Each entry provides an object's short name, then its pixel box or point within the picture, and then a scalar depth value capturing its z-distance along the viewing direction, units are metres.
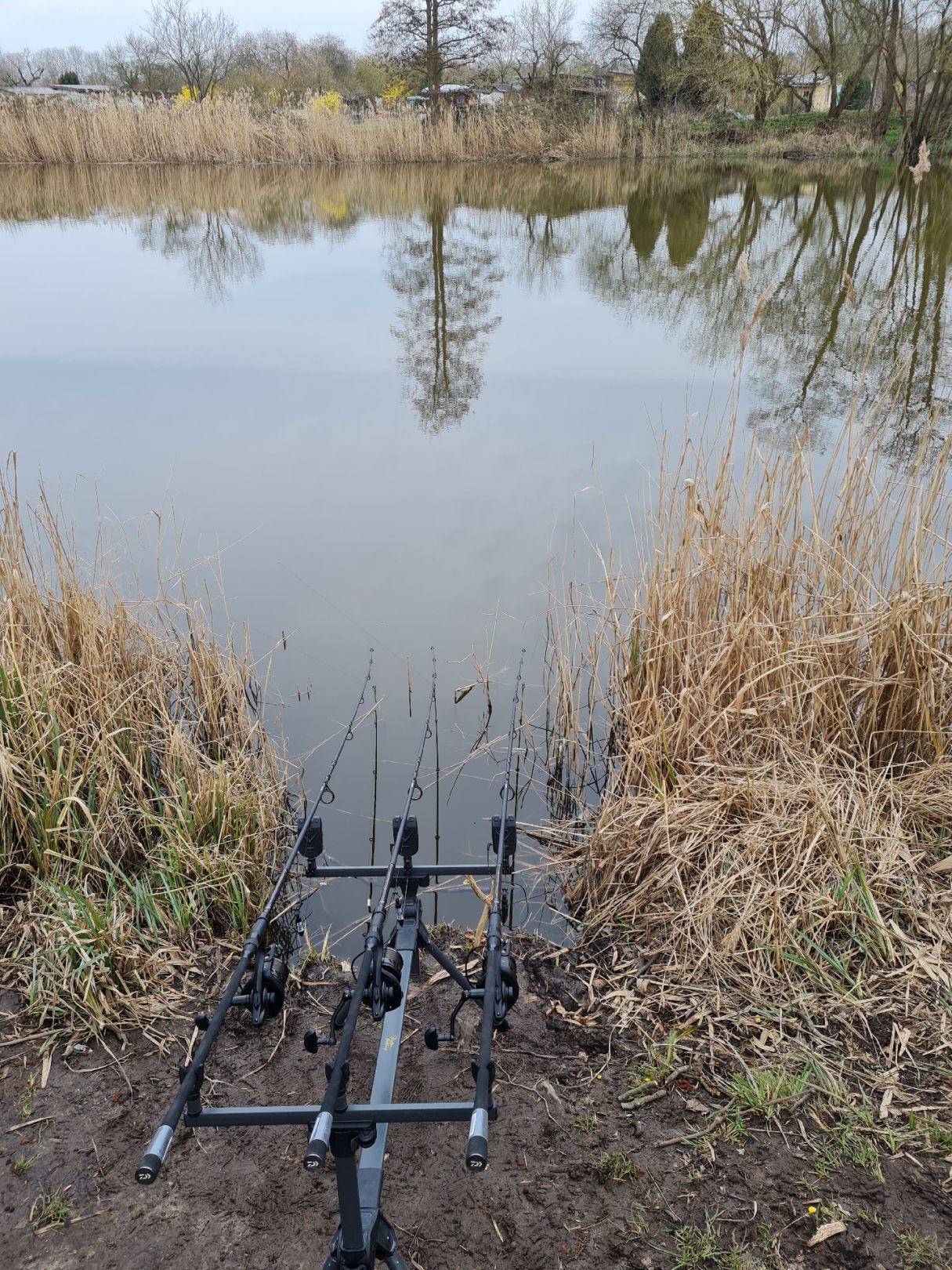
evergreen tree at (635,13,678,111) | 24.70
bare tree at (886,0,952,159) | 18.16
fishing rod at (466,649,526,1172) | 1.21
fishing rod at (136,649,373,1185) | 1.22
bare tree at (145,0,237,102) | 31.23
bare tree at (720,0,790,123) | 24.41
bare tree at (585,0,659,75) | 27.11
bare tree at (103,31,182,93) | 32.88
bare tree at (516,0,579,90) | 26.80
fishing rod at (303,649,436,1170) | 1.23
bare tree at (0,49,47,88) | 38.41
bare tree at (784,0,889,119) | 21.84
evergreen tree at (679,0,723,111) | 24.33
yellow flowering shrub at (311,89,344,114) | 27.49
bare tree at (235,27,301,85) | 43.56
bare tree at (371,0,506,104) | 24.98
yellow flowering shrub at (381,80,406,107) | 28.17
